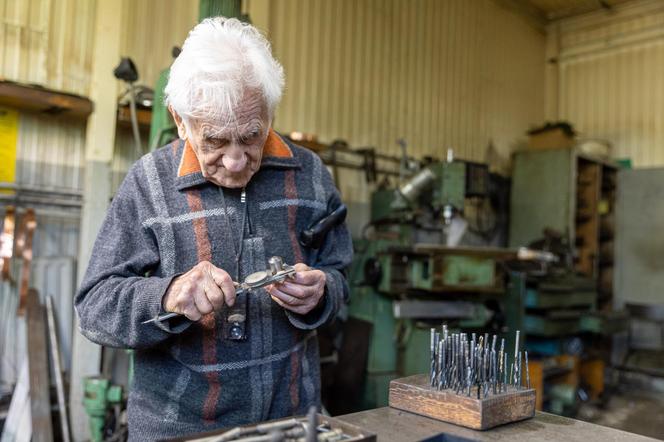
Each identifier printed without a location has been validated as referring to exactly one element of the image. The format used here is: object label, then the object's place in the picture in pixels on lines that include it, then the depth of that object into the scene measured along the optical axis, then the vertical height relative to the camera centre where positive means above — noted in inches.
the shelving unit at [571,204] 184.7 +16.3
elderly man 37.3 -1.9
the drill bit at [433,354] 39.4 -8.0
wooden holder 35.4 -10.8
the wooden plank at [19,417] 87.9 -31.0
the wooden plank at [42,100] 91.0 +22.1
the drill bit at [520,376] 39.5 -9.3
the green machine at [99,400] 90.8 -28.2
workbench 34.0 -11.9
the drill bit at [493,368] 38.7 -8.7
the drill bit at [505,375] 39.8 -9.4
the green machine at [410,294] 115.6 -11.4
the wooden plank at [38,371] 87.0 -24.0
